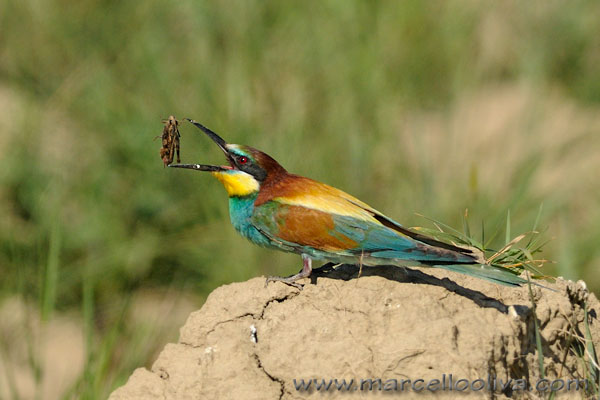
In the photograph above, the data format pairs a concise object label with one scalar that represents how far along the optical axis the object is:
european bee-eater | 5.23
